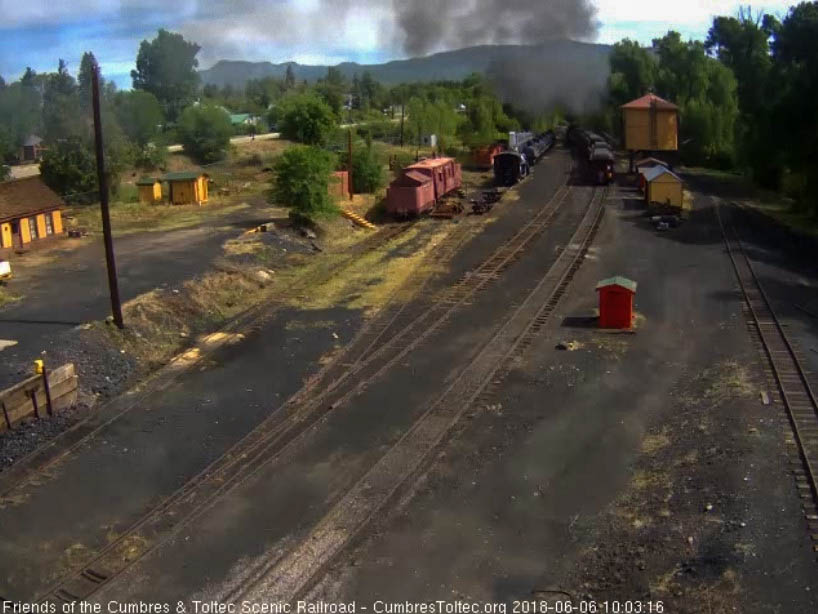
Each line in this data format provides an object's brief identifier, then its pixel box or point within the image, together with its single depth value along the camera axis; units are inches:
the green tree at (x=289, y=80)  6624.0
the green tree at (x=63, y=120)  1870.1
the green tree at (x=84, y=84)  2235.7
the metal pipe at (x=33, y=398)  636.7
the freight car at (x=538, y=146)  2351.1
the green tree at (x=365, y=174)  1919.3
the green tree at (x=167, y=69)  4767.7
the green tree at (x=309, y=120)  2501.2
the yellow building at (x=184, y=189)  1791.3
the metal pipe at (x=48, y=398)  645.1
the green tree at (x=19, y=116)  3432.6
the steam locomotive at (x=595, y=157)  1985.7
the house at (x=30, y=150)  3287.4
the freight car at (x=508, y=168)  2043.6
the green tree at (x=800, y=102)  1382.9
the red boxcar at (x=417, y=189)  1569.9
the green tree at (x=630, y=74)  2977.4
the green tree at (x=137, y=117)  2876.5
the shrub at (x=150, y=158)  2407.4
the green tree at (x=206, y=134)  2746.1
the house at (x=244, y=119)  4136.3
